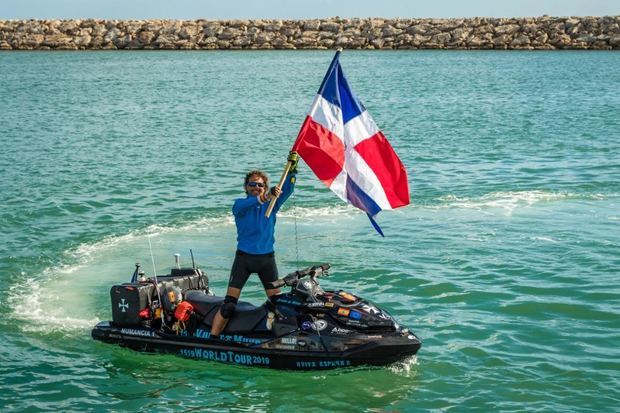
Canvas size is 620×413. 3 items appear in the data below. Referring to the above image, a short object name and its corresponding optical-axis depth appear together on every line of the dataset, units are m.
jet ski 10.71
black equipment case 11.80
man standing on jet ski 10.85
